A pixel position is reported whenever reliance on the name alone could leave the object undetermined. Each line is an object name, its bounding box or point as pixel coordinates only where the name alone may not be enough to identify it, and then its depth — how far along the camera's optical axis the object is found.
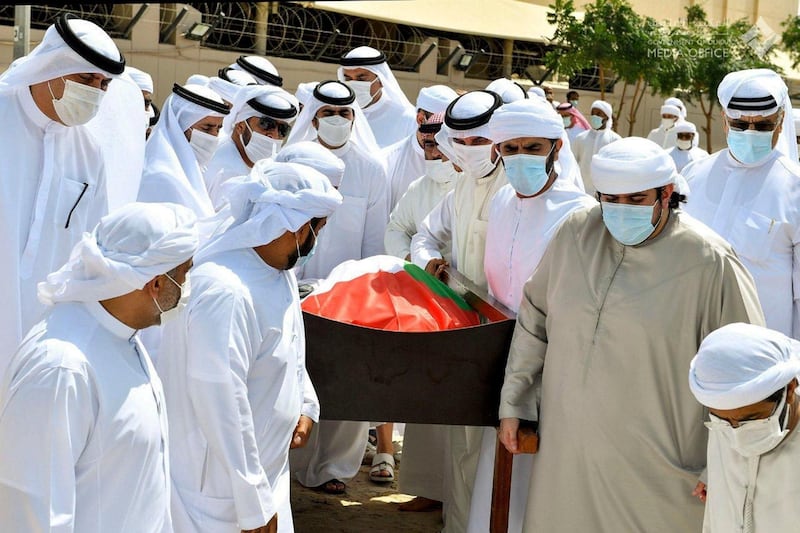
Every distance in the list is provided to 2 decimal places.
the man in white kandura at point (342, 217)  6.42
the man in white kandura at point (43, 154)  4.38
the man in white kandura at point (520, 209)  4.65
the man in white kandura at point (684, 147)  14.14
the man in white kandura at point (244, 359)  3.38
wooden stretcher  4.30
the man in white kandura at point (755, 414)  2.81
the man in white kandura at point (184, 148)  5.18
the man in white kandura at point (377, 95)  8.22
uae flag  4.46
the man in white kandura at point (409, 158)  7.02
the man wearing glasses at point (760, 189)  5.35
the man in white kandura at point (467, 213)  5.31
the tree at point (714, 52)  23.89
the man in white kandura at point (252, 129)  6.31
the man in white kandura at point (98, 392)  2.51
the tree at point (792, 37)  27.69
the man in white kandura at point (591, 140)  14.89
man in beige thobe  3.94
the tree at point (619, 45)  22.16
